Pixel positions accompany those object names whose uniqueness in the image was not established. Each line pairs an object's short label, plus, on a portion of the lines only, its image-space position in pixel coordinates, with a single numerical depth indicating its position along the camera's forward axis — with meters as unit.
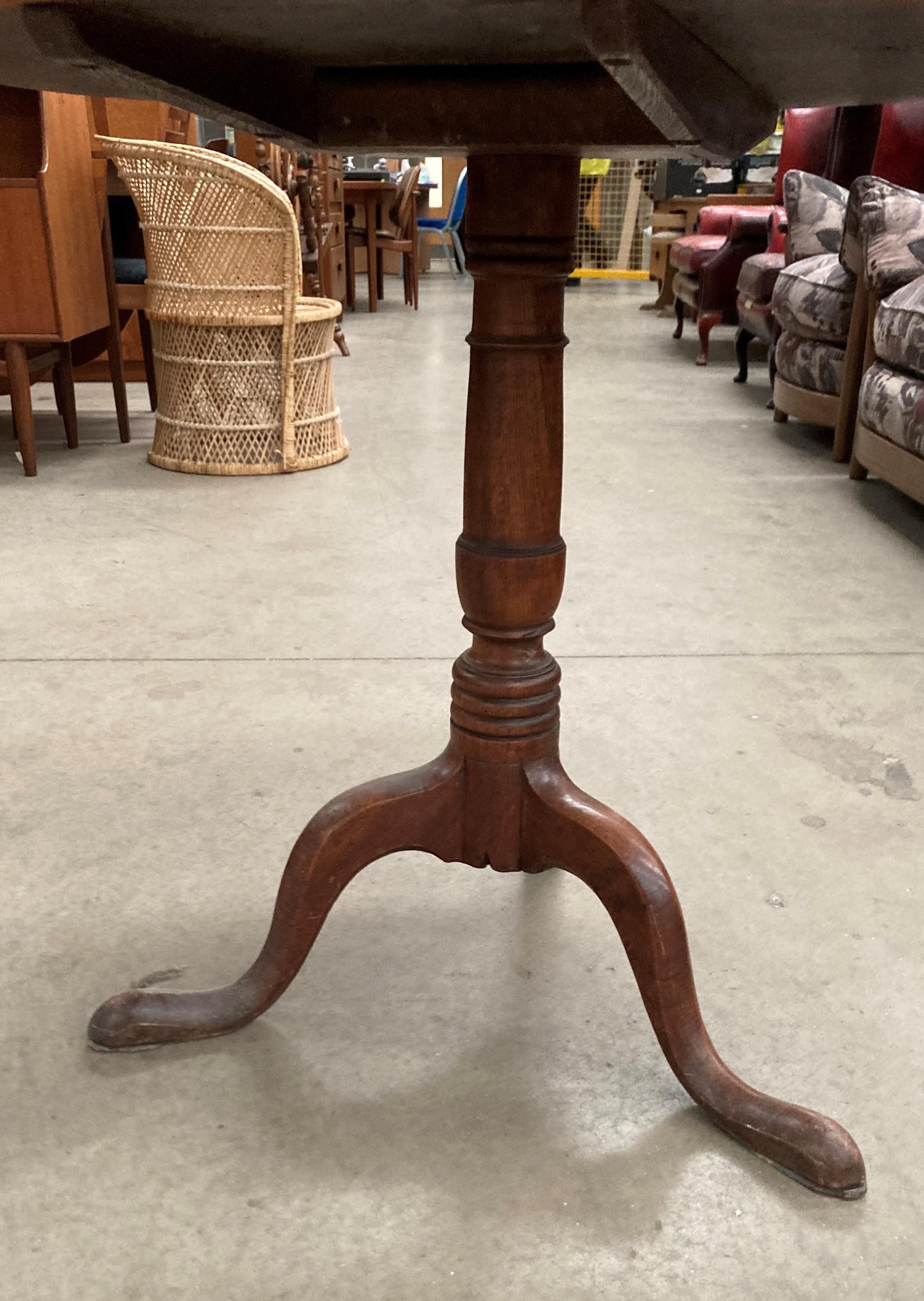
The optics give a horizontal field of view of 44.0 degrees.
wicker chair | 2.52
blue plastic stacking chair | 7.77
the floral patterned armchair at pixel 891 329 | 2.28
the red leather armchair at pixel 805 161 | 3.78
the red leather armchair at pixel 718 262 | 4.41
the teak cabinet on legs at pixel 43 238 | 2.47
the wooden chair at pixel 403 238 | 5.86
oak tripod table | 0.59
